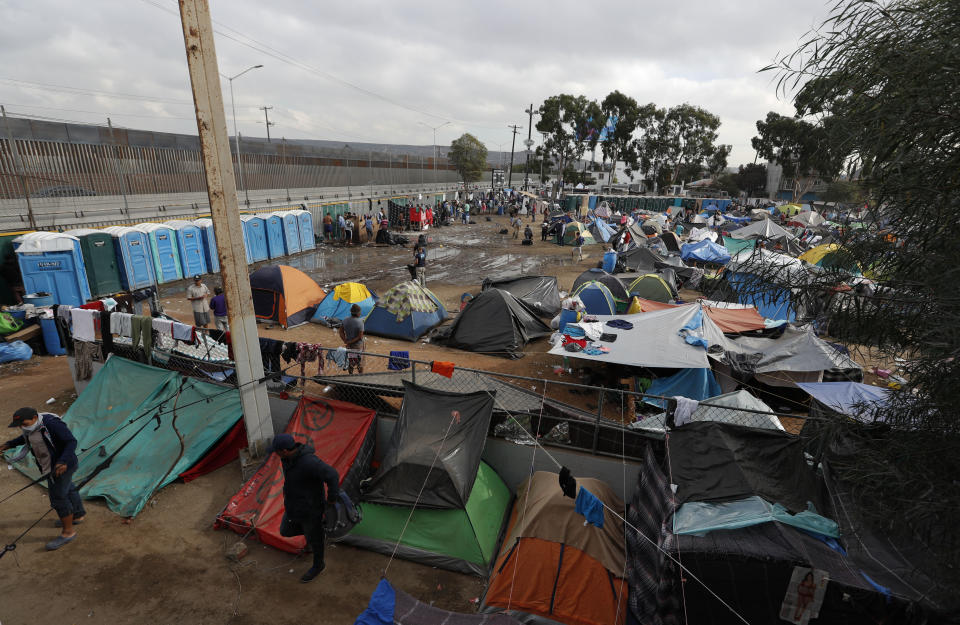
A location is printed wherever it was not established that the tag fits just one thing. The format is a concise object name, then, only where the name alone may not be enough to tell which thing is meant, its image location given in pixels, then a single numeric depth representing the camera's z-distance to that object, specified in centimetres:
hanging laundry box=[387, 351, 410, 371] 788
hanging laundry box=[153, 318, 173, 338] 726
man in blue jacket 488
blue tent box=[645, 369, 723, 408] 822
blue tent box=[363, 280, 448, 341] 1184
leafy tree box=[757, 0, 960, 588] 245
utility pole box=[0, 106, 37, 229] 1413
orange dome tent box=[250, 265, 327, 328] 1234
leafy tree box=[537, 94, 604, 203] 4962
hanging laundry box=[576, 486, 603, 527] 459
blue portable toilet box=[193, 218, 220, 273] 1706
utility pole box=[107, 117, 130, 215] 1696
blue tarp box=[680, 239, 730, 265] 2034
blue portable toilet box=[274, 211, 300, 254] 2142
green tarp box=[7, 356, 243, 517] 608
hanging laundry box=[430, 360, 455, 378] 596
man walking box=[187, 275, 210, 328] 1058
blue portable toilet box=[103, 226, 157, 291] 1411
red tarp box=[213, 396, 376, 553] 541
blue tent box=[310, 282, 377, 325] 1271
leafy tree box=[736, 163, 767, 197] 5928
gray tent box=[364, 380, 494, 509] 512
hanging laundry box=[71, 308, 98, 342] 775
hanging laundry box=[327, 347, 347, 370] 696
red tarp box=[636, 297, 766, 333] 1029
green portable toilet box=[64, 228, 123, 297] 1329
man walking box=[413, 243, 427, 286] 1587
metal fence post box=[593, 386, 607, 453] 557
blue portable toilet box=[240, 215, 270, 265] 1922
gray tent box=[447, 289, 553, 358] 1121
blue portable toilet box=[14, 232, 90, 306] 1165
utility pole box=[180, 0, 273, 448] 509
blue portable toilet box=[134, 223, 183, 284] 1532
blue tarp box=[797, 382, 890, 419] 612
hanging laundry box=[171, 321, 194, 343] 712
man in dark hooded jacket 439
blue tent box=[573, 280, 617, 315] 1202
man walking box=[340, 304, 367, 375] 884
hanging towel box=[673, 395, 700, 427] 549
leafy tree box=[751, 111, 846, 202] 4927
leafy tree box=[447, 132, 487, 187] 5488
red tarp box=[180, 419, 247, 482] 640
